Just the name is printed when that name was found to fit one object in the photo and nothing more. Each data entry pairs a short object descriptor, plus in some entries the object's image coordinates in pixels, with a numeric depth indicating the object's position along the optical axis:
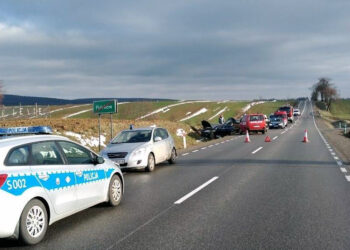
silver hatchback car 13.22
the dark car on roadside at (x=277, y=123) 51.03
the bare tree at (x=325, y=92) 148.62
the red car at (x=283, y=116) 53.75
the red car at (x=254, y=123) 39.03
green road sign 20.97
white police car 5.39
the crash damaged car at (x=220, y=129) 36.28
